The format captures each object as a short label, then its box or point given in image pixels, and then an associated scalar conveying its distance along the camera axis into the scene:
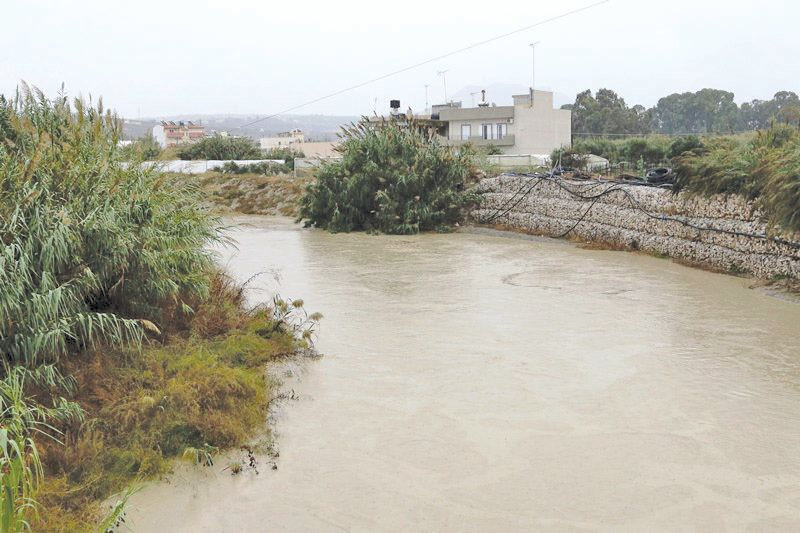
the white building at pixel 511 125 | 55.97
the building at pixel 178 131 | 88.56
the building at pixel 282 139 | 128.88
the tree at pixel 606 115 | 86.19
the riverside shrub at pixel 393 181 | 22.67
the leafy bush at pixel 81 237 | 6.52
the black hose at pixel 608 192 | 13.29
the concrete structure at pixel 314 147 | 70.89
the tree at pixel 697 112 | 107.66
